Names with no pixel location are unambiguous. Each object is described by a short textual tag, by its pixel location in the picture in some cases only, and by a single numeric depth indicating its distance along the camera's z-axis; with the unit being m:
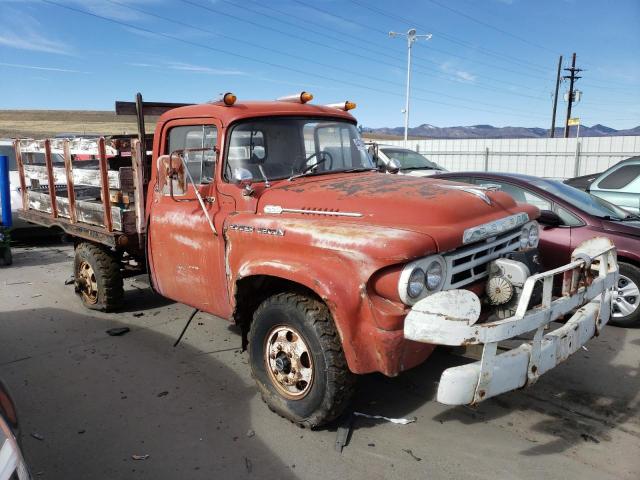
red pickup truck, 2.78
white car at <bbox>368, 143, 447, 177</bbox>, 11.76
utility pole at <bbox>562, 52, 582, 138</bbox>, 38.19
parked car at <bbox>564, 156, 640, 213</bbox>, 7.54
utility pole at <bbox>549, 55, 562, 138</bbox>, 40.47
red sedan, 5.12
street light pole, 30.03
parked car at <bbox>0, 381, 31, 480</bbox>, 1.82
